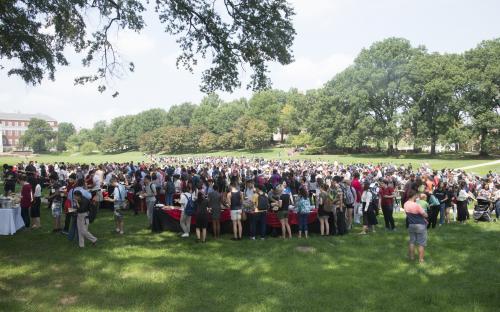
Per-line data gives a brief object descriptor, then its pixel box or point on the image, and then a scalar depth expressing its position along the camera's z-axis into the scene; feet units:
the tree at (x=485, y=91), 166.30
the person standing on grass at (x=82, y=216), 34.06
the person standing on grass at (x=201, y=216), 36.81
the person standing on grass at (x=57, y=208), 40.68
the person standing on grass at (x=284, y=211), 38.50
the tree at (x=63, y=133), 436.35
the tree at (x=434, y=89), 176.86
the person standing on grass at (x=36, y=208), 41.57
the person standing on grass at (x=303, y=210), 38.83
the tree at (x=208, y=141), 306.55
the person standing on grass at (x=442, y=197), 46.74
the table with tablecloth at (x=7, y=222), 36.04
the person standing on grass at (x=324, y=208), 38.88
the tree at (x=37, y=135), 395.71
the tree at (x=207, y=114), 340.80
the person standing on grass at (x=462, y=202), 48.80
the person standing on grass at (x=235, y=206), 38.11
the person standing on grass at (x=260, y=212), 38.09
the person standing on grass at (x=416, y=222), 29.60
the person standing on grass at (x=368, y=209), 41.22
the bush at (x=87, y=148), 391.24
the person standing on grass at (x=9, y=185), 43.23
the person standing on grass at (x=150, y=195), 43.68
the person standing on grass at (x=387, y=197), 40.81
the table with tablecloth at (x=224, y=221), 40.45
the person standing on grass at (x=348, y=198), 41.98
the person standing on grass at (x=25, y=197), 39.50
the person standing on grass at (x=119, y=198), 39.24
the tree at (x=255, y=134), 277.64
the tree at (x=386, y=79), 195.21
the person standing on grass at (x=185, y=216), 38.65
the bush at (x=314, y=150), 240.81
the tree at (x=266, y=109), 322.75
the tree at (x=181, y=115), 408.10
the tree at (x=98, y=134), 442.05
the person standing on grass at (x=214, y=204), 38.16
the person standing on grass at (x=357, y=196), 47.74
